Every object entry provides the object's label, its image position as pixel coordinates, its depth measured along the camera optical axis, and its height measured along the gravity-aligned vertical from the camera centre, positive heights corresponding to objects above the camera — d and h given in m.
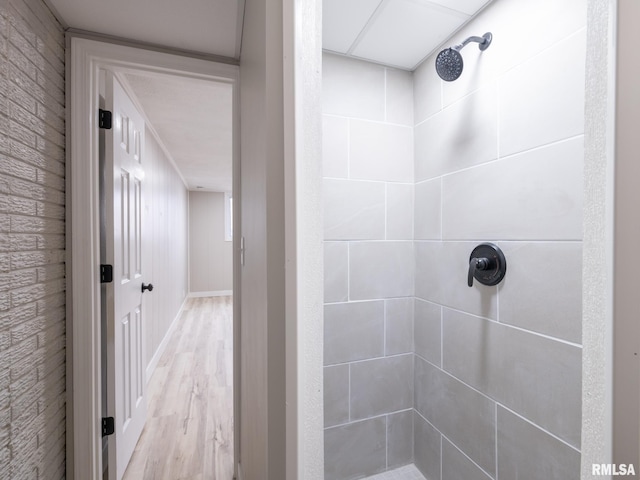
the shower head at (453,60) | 1.11 +0.69
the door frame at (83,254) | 1.28 -0.07
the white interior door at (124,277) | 1.44 -0.22
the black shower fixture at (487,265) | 1.08 -0.10
